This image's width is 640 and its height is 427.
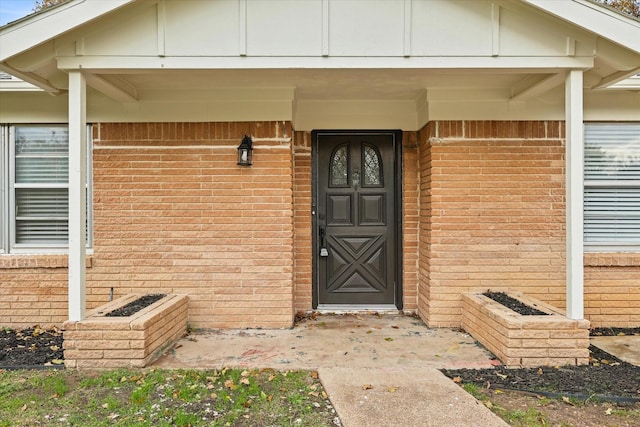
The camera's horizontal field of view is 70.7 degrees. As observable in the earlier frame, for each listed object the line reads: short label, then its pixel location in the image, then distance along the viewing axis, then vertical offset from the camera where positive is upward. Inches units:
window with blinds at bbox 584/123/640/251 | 212.8 +12.0
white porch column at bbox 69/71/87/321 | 153.9 +6.0
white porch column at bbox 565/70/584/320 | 155.9 +7.1
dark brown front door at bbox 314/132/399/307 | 225.9 -1.3
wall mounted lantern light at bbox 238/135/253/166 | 195.3 +26.2
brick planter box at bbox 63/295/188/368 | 151.8 -44.2
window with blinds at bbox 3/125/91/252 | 208.4 +10.4
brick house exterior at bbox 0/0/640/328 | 199.8 +1.1
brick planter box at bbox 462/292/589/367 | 153.1 -44.2
